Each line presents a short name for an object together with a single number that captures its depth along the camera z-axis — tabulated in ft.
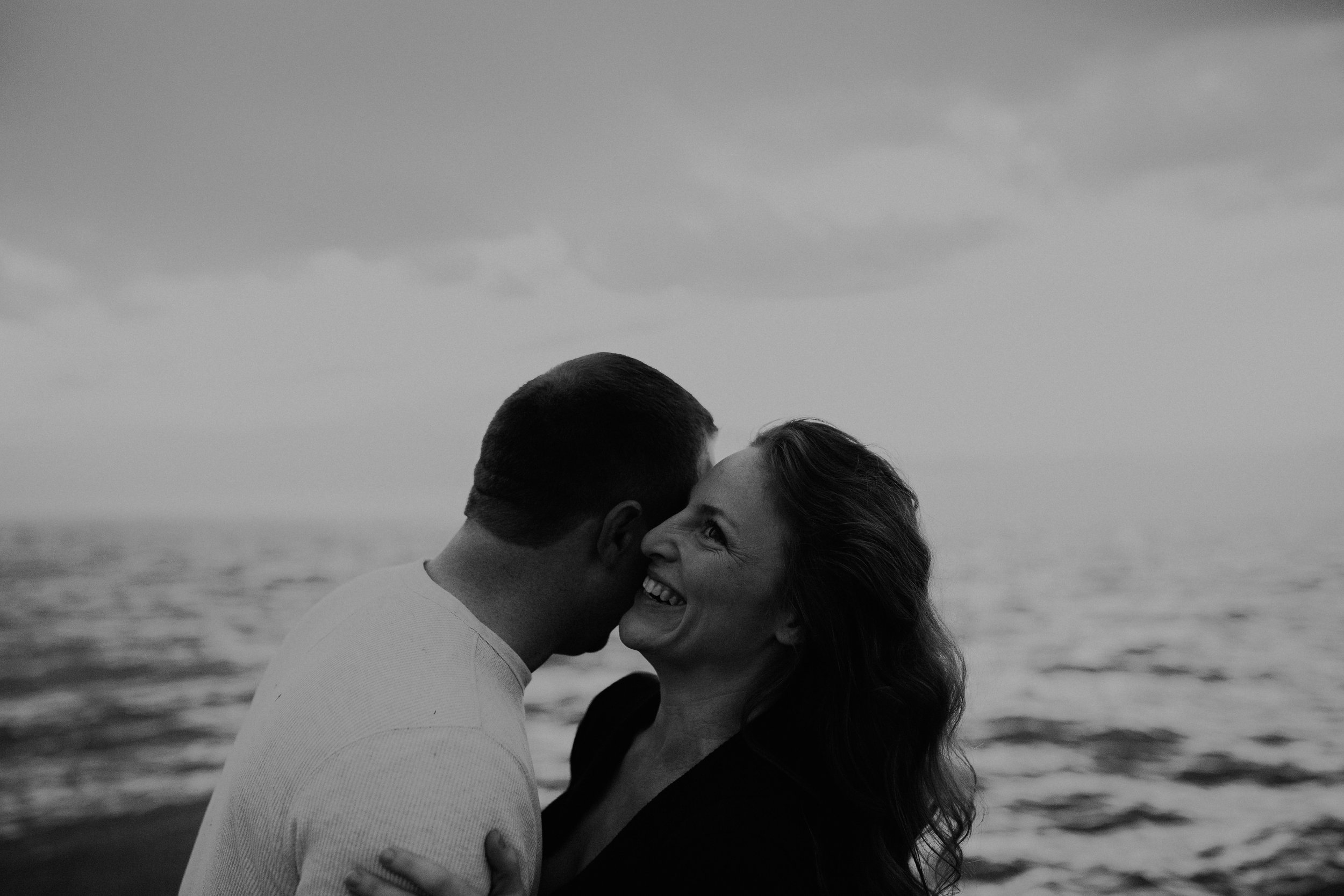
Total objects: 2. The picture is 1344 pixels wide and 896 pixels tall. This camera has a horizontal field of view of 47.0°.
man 3.14
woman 3.80
